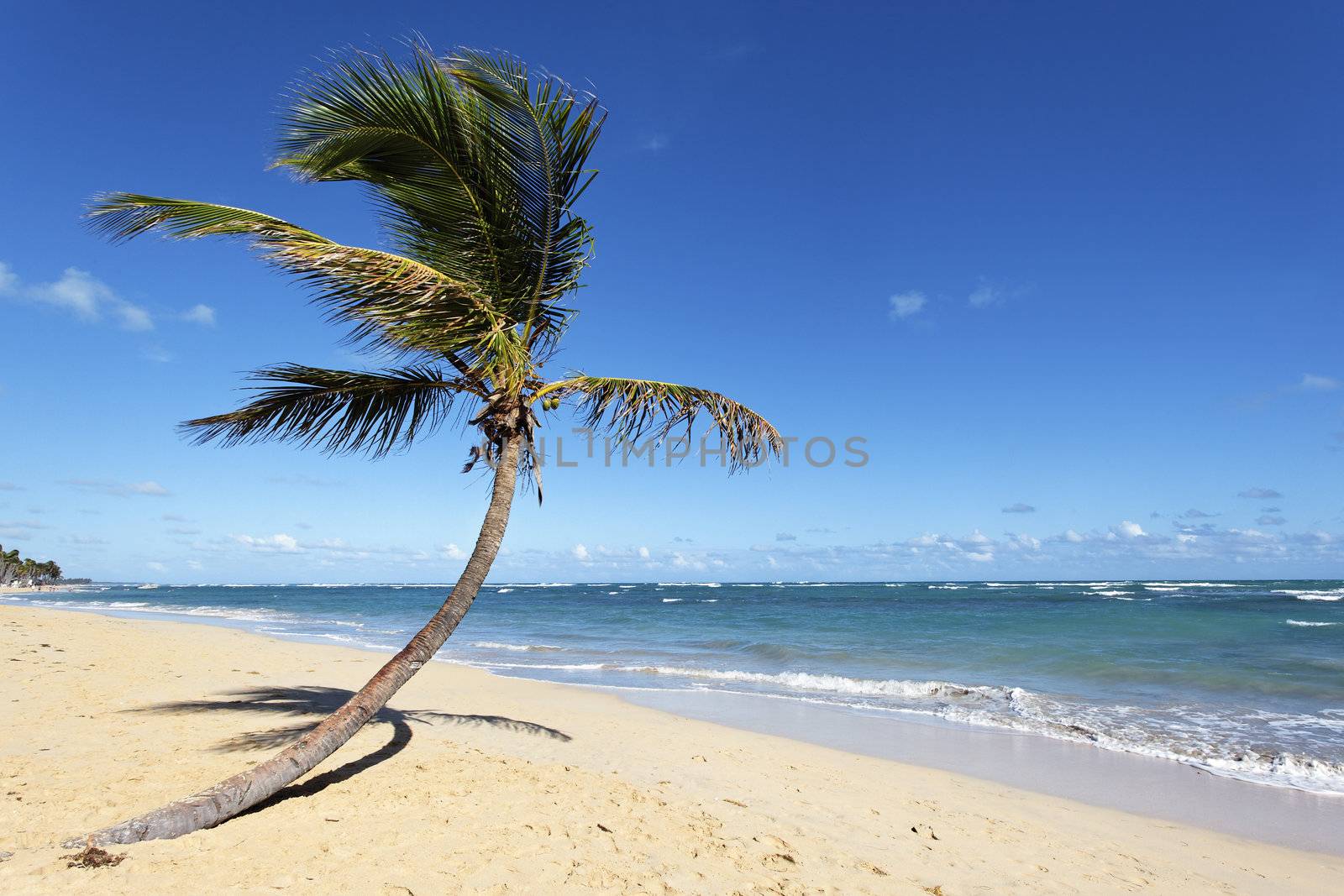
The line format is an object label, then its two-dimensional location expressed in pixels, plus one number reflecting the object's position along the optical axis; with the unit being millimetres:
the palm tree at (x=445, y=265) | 4859
